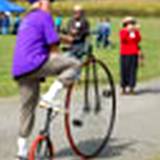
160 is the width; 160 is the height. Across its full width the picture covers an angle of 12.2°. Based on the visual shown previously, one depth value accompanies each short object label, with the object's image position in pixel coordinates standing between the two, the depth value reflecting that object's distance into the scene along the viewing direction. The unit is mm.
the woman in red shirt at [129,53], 16359
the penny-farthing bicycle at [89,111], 8367
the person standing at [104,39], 33459
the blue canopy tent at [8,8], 49562
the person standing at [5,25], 42219
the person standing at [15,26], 42953
